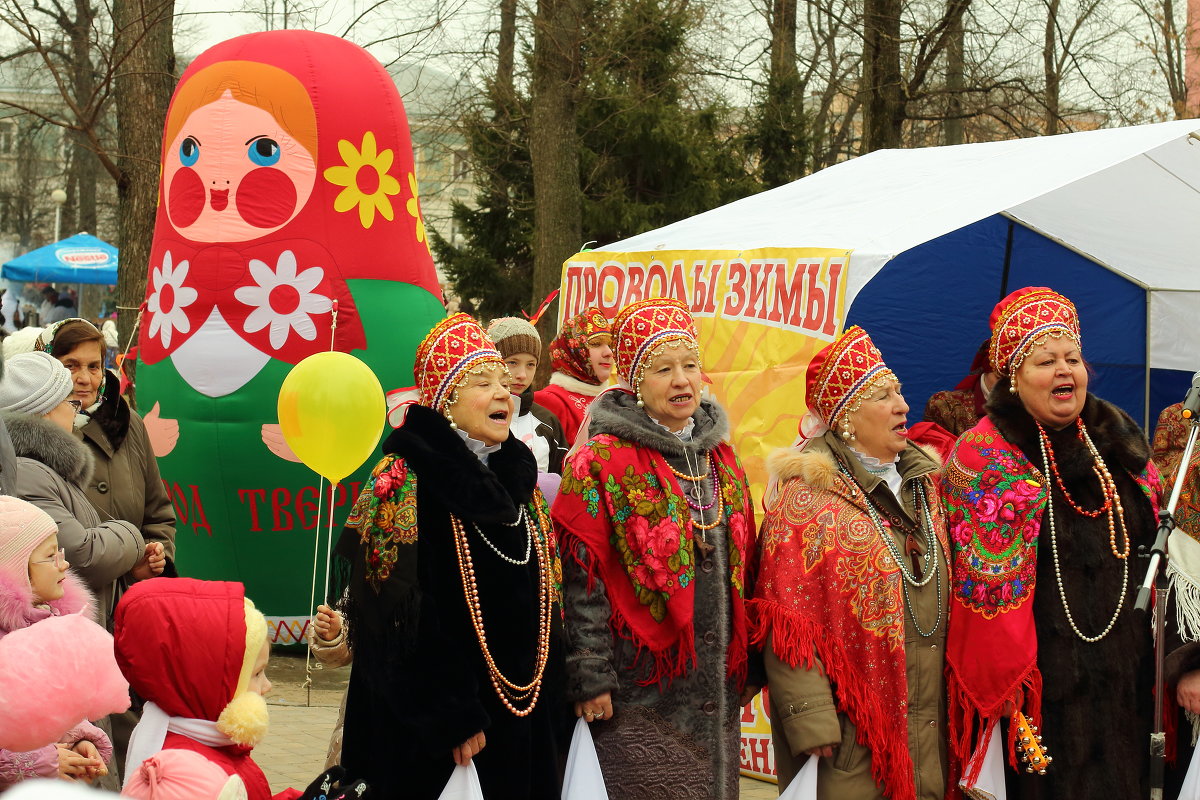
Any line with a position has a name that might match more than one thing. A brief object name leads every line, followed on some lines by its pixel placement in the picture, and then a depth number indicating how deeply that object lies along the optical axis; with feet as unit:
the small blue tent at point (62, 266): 90.48
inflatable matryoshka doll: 26.58
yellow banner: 20.03
